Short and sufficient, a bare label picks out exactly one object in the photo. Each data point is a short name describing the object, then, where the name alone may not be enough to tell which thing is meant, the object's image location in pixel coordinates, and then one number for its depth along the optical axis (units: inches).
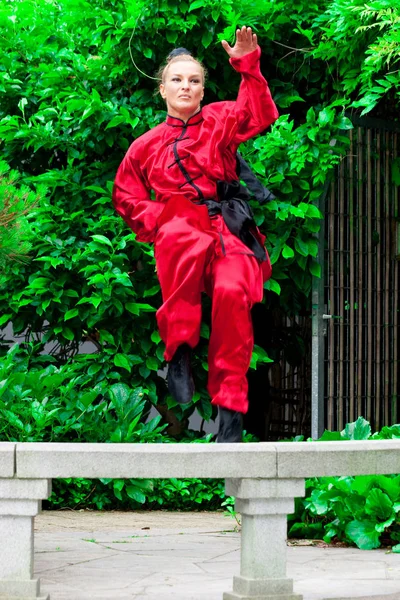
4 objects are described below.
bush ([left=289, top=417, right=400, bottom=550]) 421.4
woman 341.4
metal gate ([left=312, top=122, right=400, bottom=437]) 577.9
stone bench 302.4
